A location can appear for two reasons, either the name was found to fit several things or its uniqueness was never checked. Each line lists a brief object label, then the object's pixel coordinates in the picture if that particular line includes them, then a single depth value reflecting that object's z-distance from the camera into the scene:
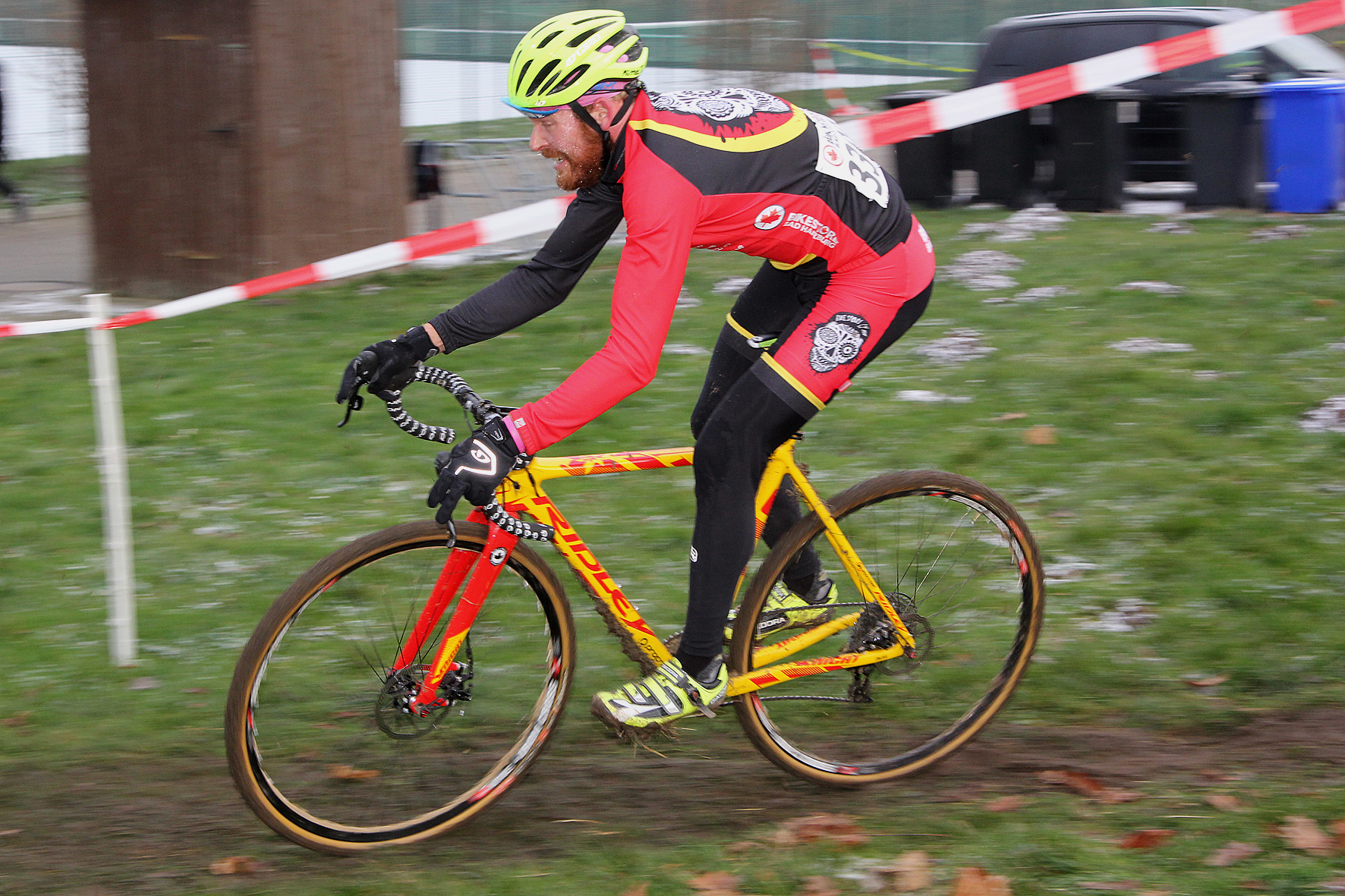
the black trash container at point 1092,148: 21.44
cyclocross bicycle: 6.78
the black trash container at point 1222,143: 20.77
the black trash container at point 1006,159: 21.94
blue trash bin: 19.83
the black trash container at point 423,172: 21.80
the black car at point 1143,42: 21.56
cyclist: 6.39
